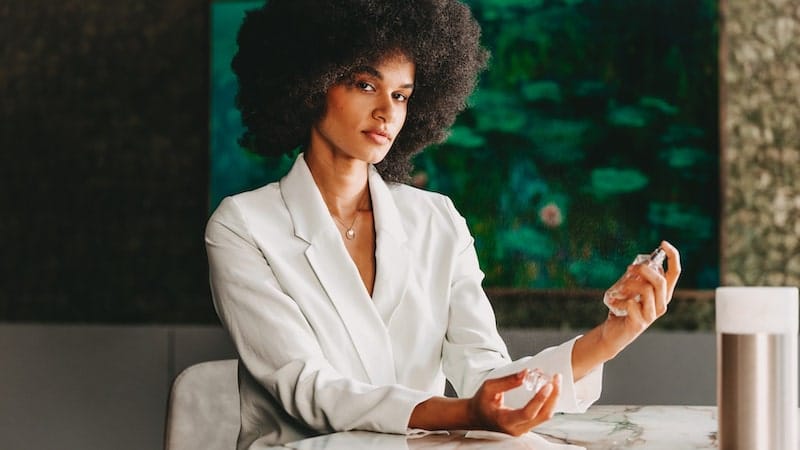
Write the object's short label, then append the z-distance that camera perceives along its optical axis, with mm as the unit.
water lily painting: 3029
